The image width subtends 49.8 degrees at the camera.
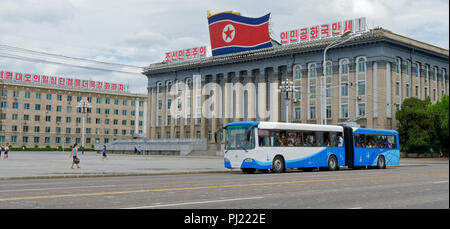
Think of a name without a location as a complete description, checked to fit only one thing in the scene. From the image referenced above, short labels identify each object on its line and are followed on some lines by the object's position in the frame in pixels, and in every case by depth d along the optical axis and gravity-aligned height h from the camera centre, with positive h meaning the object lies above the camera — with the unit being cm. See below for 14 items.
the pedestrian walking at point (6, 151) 4892 -76
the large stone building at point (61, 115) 10312 +666
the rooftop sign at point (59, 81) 9800 +1352
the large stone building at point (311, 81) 6369 +947
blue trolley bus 2530 -4
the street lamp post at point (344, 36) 6278 +1438
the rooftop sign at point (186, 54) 8412 +1622
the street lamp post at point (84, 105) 6950 +569
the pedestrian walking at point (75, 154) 2750 -57
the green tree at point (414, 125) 5906 +258
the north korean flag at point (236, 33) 7538 +1802
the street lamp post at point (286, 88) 3958 +481
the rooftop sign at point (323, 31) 6214 +1573
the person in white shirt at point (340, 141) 2950 +28
